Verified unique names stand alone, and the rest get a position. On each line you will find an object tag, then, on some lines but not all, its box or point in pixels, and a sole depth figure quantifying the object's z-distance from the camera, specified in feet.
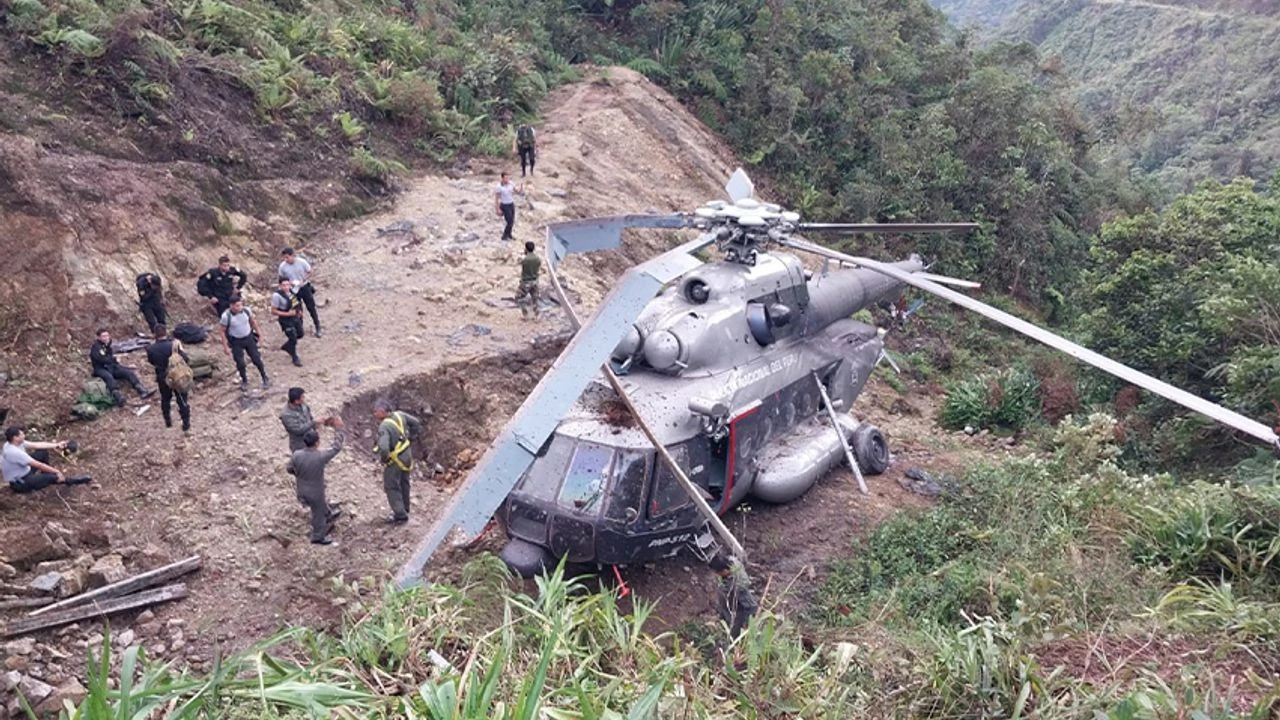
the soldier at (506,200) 44.04
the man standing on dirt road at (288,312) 32.78
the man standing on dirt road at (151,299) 32.30
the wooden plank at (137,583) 21.24
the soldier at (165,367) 28.17
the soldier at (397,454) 25.61
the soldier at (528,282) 39.04
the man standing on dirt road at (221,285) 33.50
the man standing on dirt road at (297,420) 26.03
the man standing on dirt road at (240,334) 29.94
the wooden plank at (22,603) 20.75
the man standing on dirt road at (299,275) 33.96
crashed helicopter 18.07
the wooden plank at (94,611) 20.13
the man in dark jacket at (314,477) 24.34
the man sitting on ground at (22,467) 24.12
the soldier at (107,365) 29.81
